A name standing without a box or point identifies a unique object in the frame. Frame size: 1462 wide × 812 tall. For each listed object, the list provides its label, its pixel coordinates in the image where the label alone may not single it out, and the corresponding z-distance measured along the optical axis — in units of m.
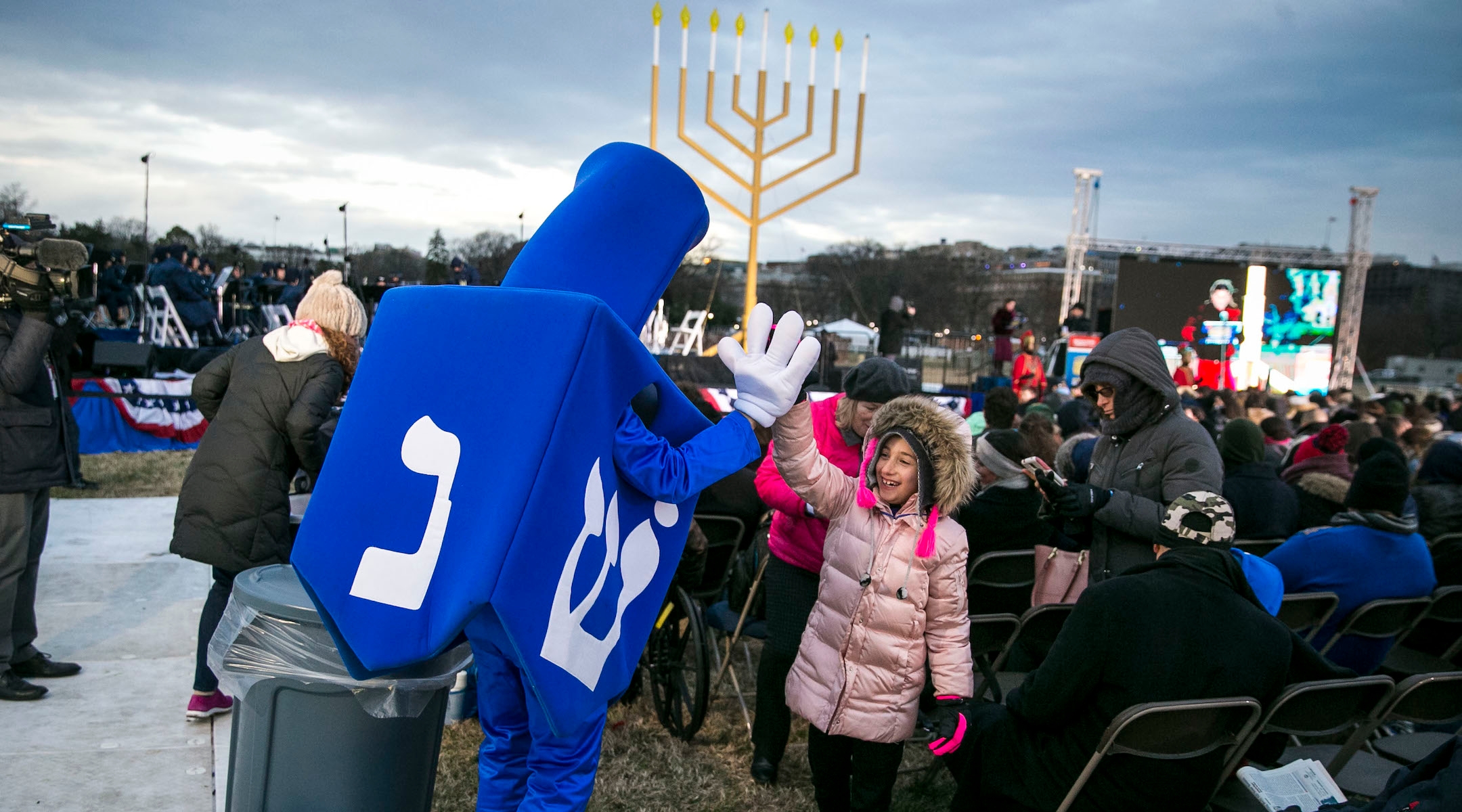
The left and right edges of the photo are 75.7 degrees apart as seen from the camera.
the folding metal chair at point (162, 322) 11.20
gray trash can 2.00
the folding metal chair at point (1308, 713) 2.24
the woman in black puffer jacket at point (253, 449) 2.89
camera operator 3.08
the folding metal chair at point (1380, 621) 3.15
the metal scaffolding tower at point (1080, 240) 18.31
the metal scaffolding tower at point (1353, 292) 20.09
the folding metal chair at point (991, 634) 2.99
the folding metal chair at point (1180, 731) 2.01
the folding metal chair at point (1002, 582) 3.25
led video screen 17.17
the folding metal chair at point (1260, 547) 3.87
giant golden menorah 10.84
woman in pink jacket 2.90
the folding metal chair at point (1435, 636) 3.35
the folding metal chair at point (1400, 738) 2.43
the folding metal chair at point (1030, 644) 2.92
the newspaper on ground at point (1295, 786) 1.97
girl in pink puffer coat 2.39
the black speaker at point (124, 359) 8.79
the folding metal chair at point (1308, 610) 3.05
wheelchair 3.25
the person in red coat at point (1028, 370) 10.91
